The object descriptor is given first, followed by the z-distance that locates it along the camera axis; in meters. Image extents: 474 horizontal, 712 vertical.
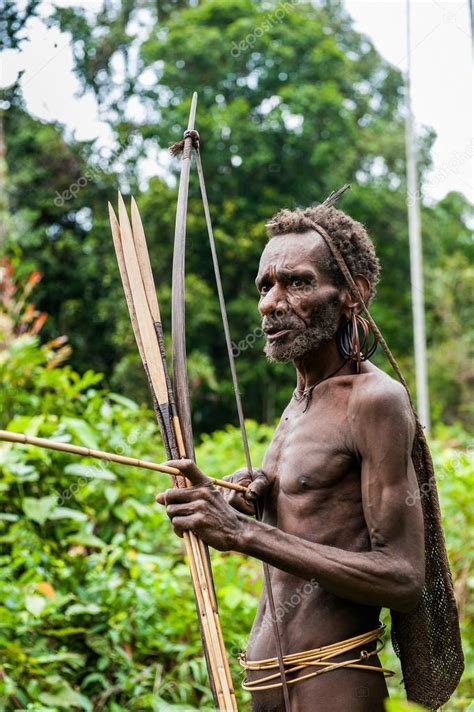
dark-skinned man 2.12
